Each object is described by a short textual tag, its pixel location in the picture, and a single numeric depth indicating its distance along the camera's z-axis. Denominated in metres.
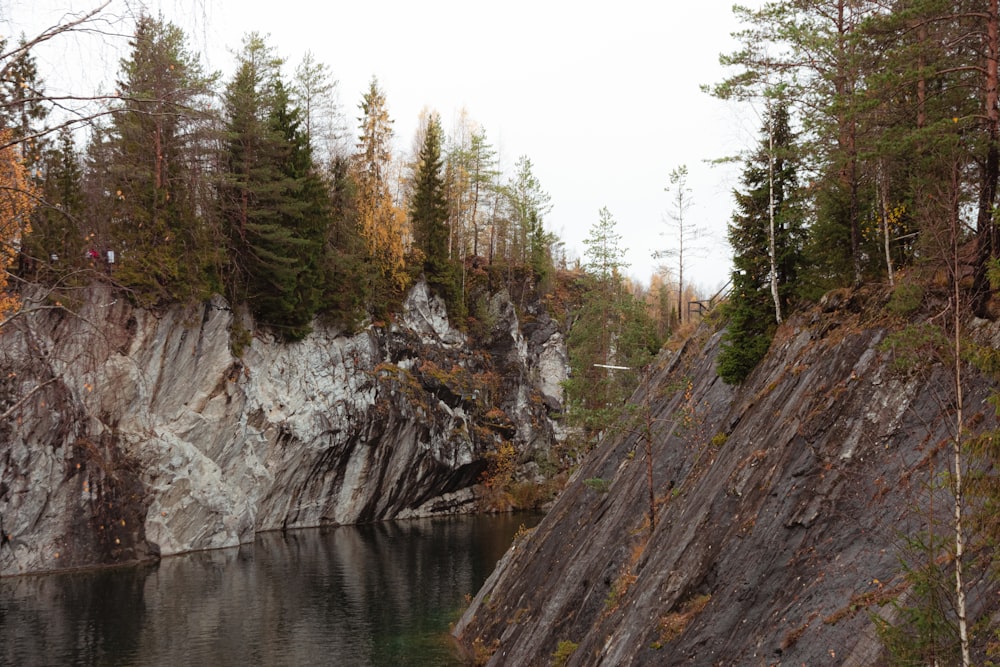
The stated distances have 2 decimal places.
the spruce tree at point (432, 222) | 63.81
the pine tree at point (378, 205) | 58.97
